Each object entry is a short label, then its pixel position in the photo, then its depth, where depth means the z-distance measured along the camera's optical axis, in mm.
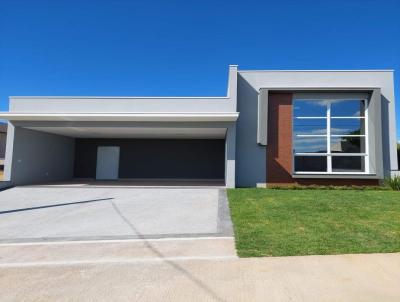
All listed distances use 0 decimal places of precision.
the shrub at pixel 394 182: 13180
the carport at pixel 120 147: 13977
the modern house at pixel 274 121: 14016
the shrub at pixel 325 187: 13625
